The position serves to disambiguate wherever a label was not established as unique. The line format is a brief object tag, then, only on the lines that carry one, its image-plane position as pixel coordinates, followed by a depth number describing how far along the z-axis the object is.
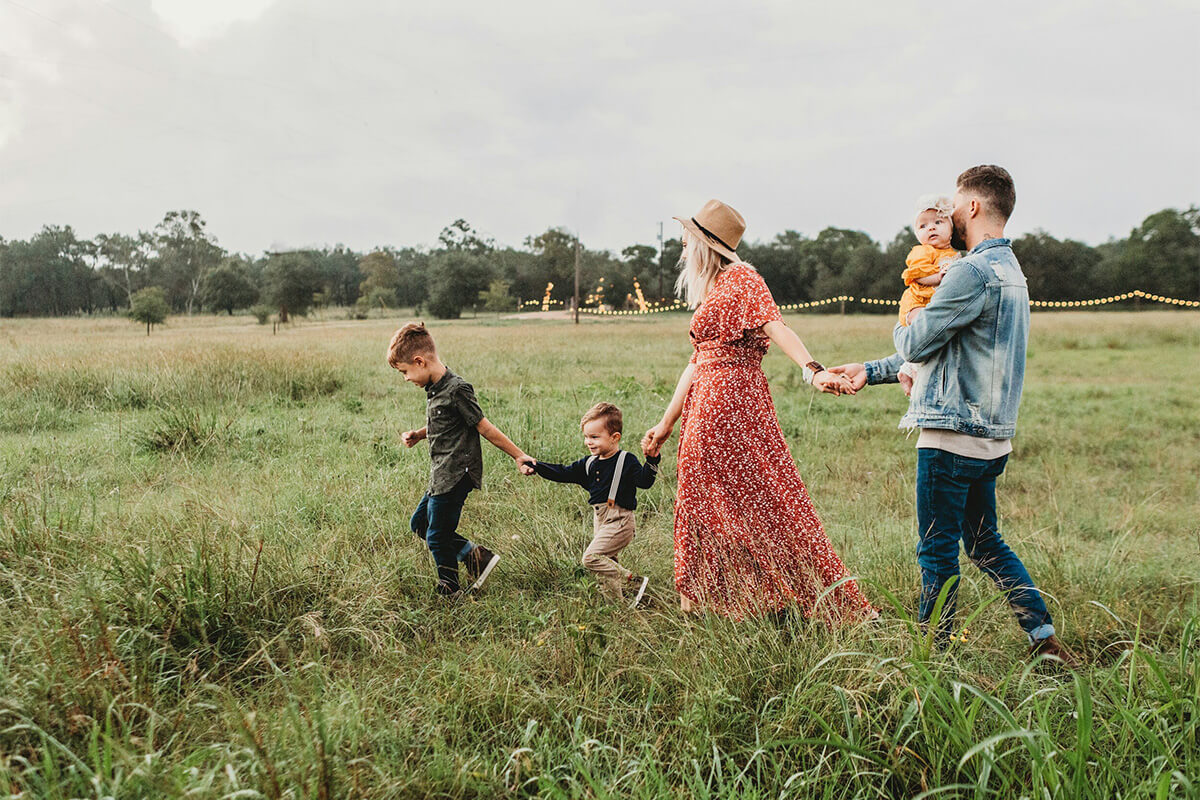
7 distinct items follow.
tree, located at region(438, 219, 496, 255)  50.67
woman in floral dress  3.36
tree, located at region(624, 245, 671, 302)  50.38
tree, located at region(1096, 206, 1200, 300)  44.81
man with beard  2.87
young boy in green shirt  3.70
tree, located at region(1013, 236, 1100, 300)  50.34
